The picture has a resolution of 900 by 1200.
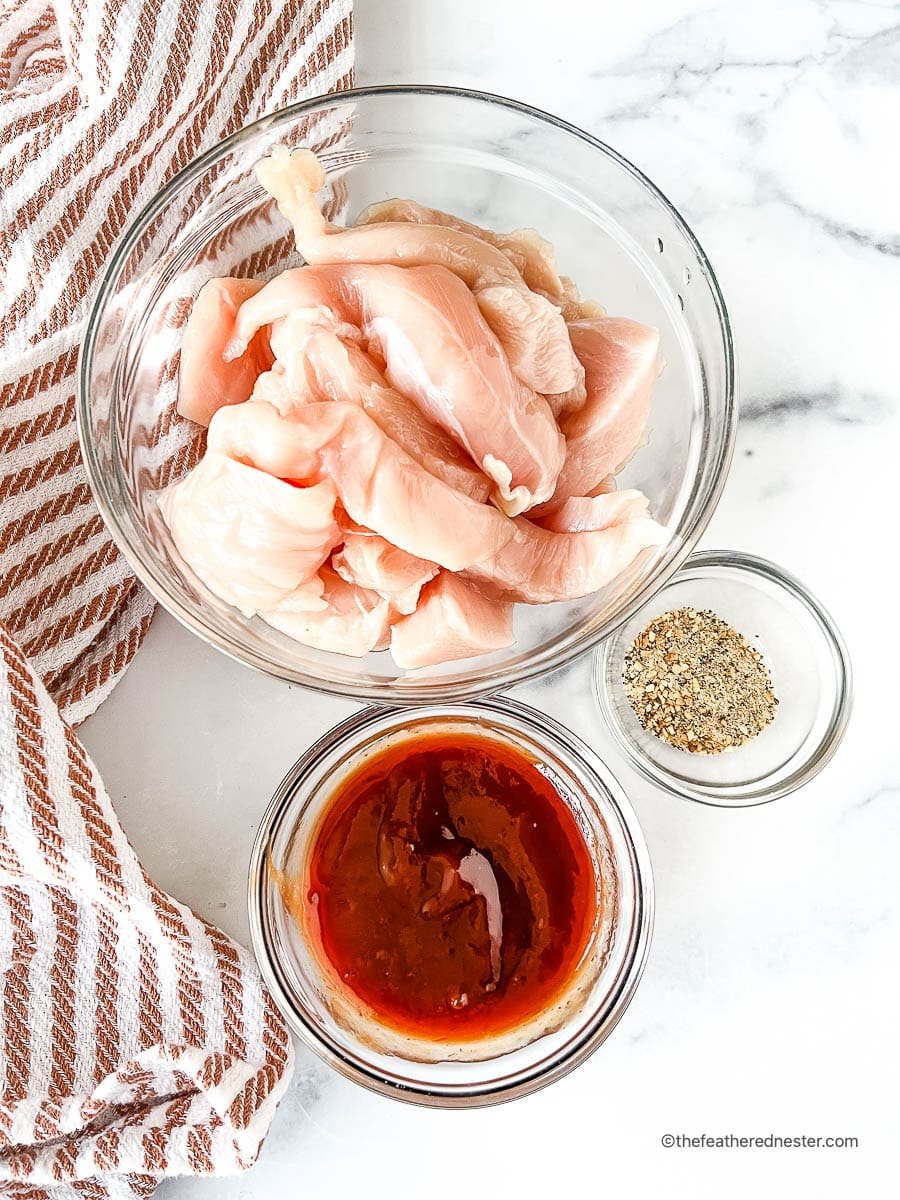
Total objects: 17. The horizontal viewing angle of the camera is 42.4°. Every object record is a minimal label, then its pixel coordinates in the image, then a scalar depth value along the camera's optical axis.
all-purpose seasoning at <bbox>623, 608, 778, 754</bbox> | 0.39
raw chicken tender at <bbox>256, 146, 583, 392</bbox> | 0.29
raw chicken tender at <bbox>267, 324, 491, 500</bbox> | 0.28
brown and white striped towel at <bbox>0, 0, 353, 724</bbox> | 0.34
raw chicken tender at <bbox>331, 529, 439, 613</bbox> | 0.29
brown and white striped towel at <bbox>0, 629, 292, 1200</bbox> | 0.35
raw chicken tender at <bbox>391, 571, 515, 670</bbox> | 0.30
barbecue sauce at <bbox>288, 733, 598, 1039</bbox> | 0.36
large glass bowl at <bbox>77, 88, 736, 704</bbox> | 0.32
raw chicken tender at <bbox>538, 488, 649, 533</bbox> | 0.30
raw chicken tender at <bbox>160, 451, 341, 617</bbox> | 0.28
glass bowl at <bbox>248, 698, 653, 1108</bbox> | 0.36
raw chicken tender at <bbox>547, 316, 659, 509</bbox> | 0.31
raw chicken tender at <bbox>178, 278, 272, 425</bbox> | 0.31
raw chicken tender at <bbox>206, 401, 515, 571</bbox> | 0.28
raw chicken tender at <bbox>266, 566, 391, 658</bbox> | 0.30
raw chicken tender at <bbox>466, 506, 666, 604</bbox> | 0.30
